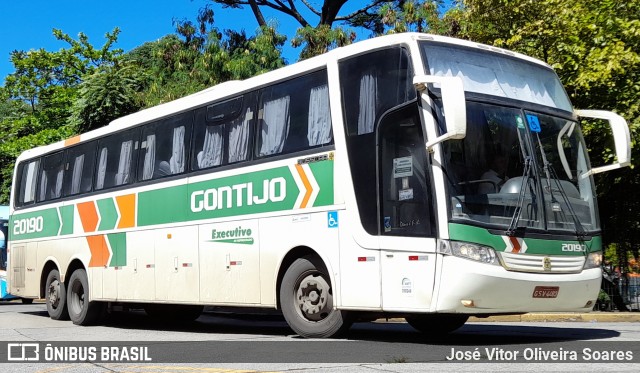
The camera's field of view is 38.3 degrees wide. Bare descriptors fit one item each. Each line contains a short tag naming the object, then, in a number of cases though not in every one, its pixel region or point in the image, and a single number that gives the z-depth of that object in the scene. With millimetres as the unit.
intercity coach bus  9922
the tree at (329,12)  42469
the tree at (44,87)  45188
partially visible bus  30823
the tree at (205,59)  34969
